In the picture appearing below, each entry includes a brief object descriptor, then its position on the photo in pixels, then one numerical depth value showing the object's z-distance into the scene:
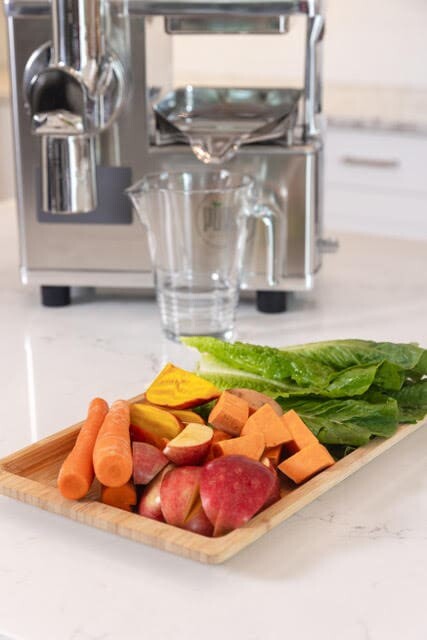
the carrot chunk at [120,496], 1.46
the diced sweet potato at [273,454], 1.50
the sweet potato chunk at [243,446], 1.47
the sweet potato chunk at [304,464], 1.49
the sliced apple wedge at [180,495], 1.43
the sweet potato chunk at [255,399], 1.55
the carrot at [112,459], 1.45
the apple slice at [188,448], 1.47
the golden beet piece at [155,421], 1.52
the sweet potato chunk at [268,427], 1.50
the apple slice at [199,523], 1.43
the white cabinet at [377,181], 3.54
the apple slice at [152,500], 1.44
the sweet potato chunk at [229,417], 1.52
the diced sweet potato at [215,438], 1.49
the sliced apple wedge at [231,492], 1.41
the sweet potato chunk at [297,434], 1.50
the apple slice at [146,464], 1.46
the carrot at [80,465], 1.45
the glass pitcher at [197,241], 1.87
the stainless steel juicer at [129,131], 1.87
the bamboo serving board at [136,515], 1.39
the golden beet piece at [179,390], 1.57
